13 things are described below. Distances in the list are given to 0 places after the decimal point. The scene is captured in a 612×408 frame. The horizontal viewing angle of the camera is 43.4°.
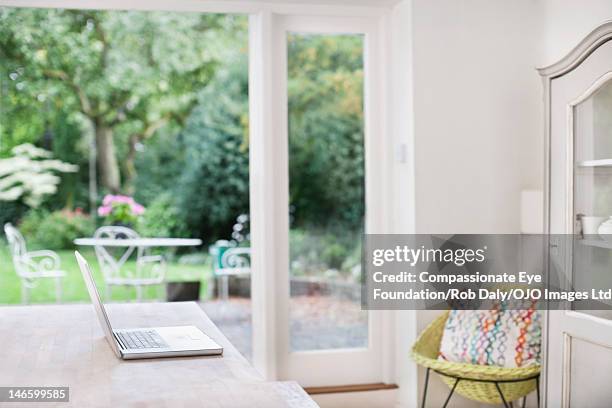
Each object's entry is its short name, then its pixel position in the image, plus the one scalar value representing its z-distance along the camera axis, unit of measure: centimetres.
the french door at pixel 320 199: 420
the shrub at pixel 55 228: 747
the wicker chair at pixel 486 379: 337
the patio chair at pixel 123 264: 697
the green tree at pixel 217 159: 738
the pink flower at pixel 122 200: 743
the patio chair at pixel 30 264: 702
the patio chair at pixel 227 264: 668
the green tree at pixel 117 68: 692
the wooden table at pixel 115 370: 159
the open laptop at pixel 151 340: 198
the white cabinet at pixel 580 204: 300
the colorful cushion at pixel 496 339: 348
